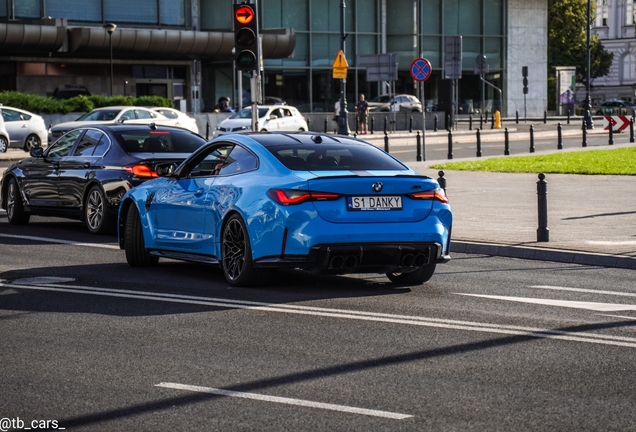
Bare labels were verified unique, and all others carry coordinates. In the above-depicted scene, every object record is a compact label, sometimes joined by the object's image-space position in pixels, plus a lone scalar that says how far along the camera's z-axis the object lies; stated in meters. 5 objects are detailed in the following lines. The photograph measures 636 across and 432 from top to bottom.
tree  99.44
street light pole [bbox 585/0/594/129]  61.11
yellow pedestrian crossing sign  44.31
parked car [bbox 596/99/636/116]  90.62
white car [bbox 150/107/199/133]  43.88
